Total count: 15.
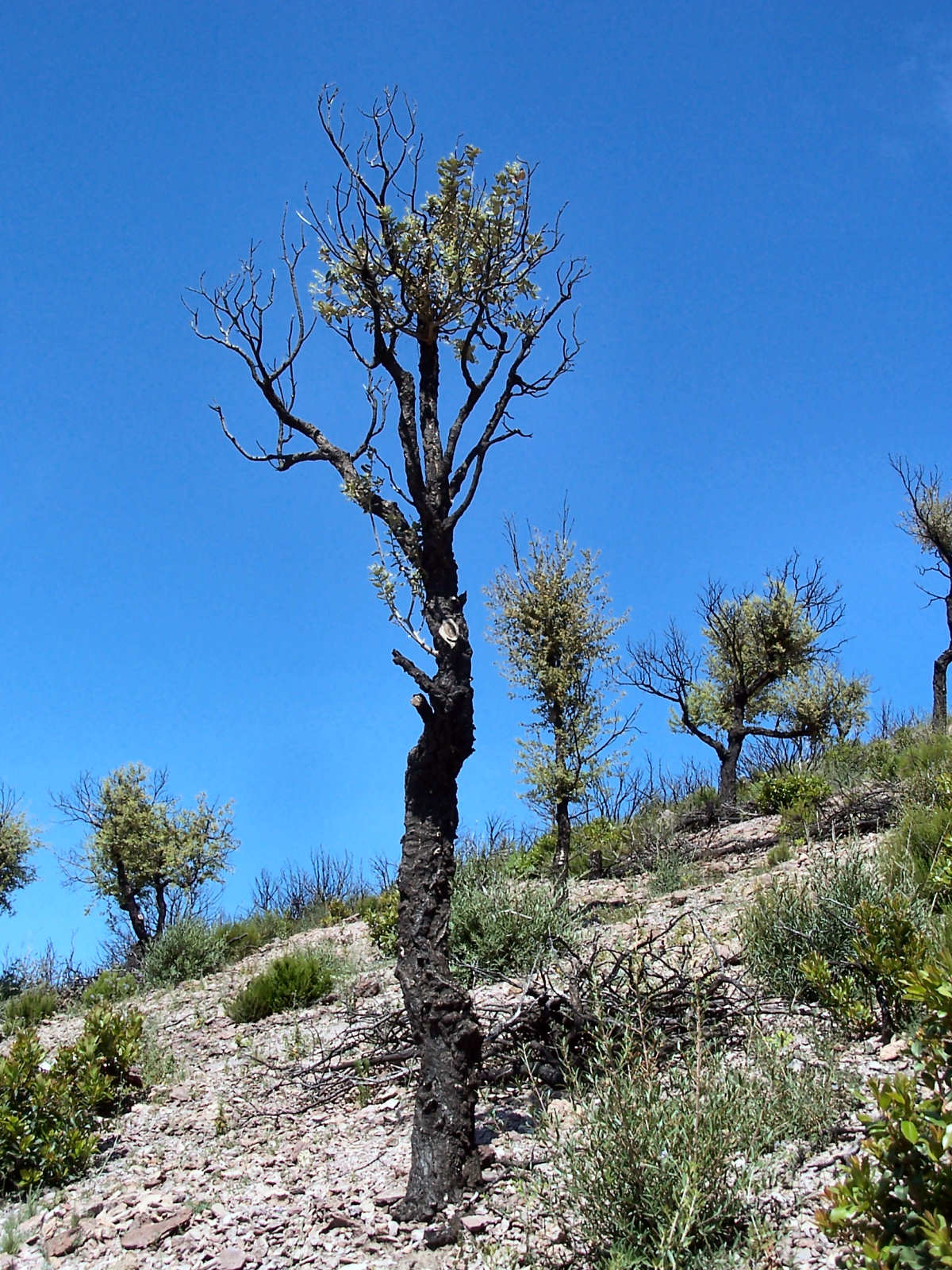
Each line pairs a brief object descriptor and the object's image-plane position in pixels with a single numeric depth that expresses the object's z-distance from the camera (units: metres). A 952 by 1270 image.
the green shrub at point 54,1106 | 6.36
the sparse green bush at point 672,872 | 12.45
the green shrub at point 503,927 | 8.34
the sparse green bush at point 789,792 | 15.12
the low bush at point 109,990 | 13.60
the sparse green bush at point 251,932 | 15.44
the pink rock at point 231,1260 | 4.45
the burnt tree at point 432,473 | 4.88
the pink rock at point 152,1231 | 4.98
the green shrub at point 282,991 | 10.14
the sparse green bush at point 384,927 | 11.77
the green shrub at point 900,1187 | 2.56
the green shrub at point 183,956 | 14.28
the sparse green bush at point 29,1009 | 13.30
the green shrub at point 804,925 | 6.54
